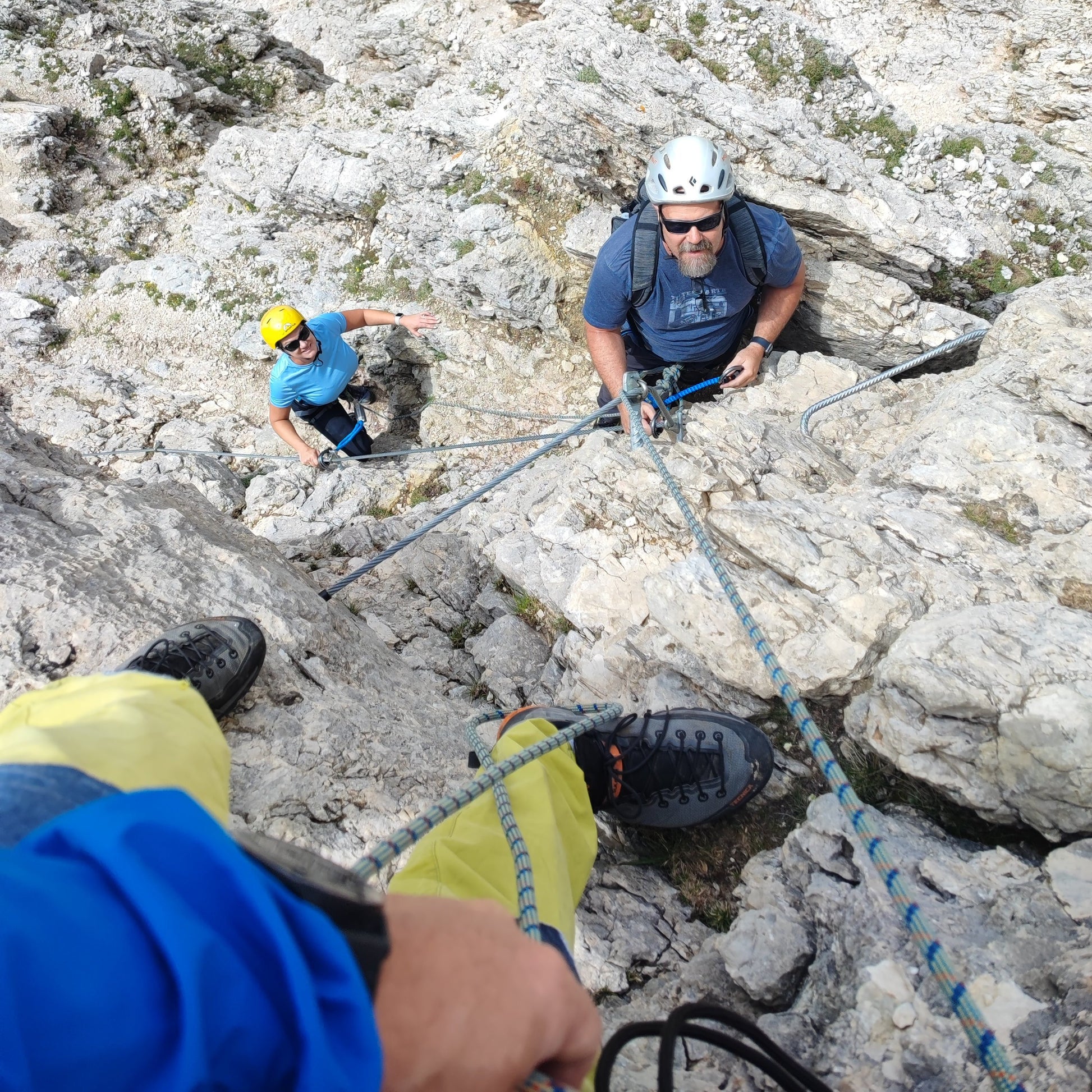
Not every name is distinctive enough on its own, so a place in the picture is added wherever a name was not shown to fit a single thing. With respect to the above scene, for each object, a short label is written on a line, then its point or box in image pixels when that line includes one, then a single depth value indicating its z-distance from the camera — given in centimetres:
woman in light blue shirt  792
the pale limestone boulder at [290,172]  998
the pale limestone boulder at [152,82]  1141
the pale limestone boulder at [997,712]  283
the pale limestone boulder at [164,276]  1037
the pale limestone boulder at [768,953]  258
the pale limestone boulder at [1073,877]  248
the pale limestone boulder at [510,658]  430
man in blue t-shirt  543
